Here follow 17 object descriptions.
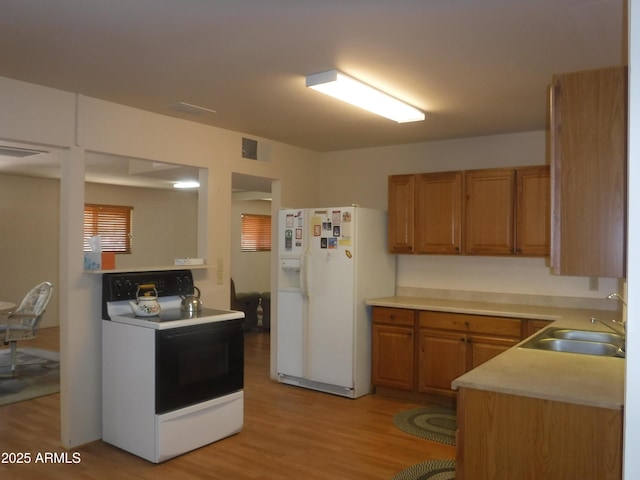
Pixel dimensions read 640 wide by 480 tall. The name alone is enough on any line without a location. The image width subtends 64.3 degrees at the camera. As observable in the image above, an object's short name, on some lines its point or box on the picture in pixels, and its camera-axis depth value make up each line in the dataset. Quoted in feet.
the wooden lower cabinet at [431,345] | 13.58
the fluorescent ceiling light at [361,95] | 9.89
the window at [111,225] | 27.04
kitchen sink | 10.03
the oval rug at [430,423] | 12.32
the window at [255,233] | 30.04
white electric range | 10.75
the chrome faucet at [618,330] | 9.70
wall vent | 15.60
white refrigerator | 15.21
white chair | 17.46
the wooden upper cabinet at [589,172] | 6.07
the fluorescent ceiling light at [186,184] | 25.26
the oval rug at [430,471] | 10.15
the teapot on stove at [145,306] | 11.68
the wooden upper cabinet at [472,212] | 13.89
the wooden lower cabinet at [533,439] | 6.06
